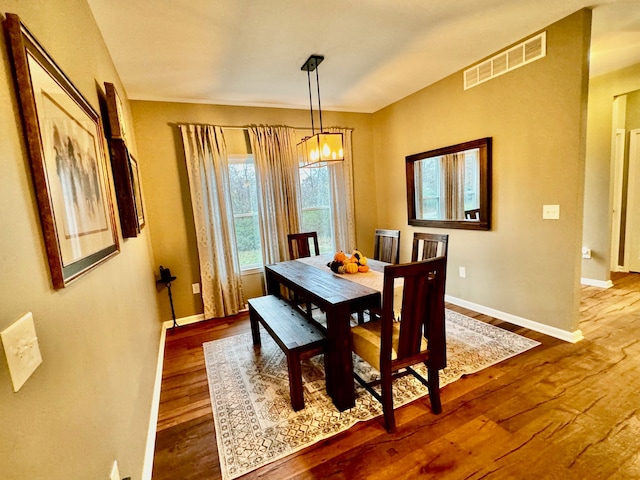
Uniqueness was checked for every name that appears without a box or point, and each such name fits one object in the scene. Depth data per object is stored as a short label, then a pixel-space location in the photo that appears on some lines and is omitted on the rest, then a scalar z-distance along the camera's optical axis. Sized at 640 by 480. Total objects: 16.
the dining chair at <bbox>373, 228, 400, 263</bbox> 2.96
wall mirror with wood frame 3.13
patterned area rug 1.74
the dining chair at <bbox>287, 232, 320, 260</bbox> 3.40
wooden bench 1.92
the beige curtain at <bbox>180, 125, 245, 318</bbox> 3.49
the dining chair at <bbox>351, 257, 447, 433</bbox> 1.65
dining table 1.88
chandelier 2.57
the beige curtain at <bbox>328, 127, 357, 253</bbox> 4.27
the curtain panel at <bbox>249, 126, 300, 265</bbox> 3.77
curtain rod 3.59
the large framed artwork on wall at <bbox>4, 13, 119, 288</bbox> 0.75
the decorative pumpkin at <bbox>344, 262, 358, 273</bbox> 2.48
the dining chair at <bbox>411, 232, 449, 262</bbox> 2.41
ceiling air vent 2.54
